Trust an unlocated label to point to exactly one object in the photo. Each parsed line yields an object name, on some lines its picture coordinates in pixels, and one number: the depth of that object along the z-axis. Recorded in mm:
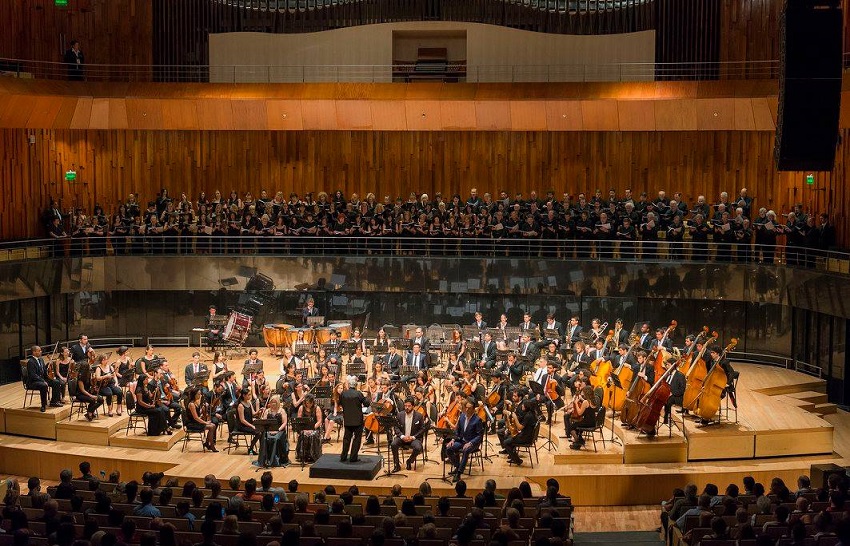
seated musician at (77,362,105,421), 15031
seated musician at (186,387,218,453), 14153
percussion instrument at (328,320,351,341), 19062
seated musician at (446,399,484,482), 13070
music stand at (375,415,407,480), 12914
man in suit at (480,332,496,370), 15867
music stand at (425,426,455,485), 12816
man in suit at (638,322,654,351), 15874
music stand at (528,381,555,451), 14117
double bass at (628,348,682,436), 13898
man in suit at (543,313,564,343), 16922
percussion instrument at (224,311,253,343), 19047
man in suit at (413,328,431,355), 16438
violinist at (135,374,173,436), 14531
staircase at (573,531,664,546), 11102
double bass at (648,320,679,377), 14916
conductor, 12977
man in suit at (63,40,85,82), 21109
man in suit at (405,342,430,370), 15953
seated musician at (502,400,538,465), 13242
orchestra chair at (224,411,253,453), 13945
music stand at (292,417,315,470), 13102
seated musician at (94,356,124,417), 15312
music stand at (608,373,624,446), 14336
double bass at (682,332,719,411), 14445
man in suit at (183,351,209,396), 15003
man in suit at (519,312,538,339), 17500
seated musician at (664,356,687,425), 14547
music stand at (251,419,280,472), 13380
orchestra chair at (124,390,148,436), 14688
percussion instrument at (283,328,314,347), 18828
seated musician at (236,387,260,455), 13883
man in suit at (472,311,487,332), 18125
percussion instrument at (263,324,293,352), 19547
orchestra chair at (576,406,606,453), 13759
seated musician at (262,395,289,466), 13531
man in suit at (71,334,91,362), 16312
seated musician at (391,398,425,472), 13352
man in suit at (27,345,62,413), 15445
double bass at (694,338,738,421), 14203
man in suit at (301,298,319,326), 19453
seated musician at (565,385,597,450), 13734
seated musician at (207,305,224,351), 19062
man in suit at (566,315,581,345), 17234
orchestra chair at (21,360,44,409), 15720
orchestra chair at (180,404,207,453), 14291
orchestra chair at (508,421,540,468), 13312
